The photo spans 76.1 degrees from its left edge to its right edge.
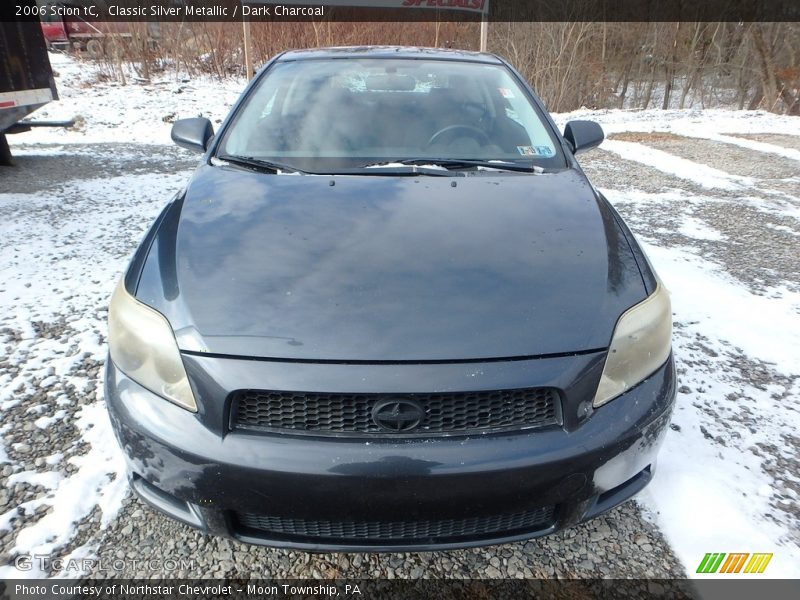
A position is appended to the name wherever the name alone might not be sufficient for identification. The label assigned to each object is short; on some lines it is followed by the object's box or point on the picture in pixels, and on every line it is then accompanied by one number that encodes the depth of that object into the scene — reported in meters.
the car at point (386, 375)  1.31
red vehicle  13.87
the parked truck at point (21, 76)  5.82
